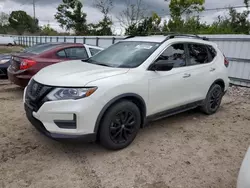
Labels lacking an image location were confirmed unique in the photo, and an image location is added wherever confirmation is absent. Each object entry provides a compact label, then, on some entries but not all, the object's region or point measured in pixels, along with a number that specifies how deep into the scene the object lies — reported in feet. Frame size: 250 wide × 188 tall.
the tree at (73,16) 124.57
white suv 8.88
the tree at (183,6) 123.34
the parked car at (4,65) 22.43
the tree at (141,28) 57.61
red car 16.62
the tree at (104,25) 79.36
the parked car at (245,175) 5.13
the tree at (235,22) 65.00
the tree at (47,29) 176.12
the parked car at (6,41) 121.39
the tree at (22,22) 194.59
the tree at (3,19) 217.25
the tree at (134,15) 60.84
